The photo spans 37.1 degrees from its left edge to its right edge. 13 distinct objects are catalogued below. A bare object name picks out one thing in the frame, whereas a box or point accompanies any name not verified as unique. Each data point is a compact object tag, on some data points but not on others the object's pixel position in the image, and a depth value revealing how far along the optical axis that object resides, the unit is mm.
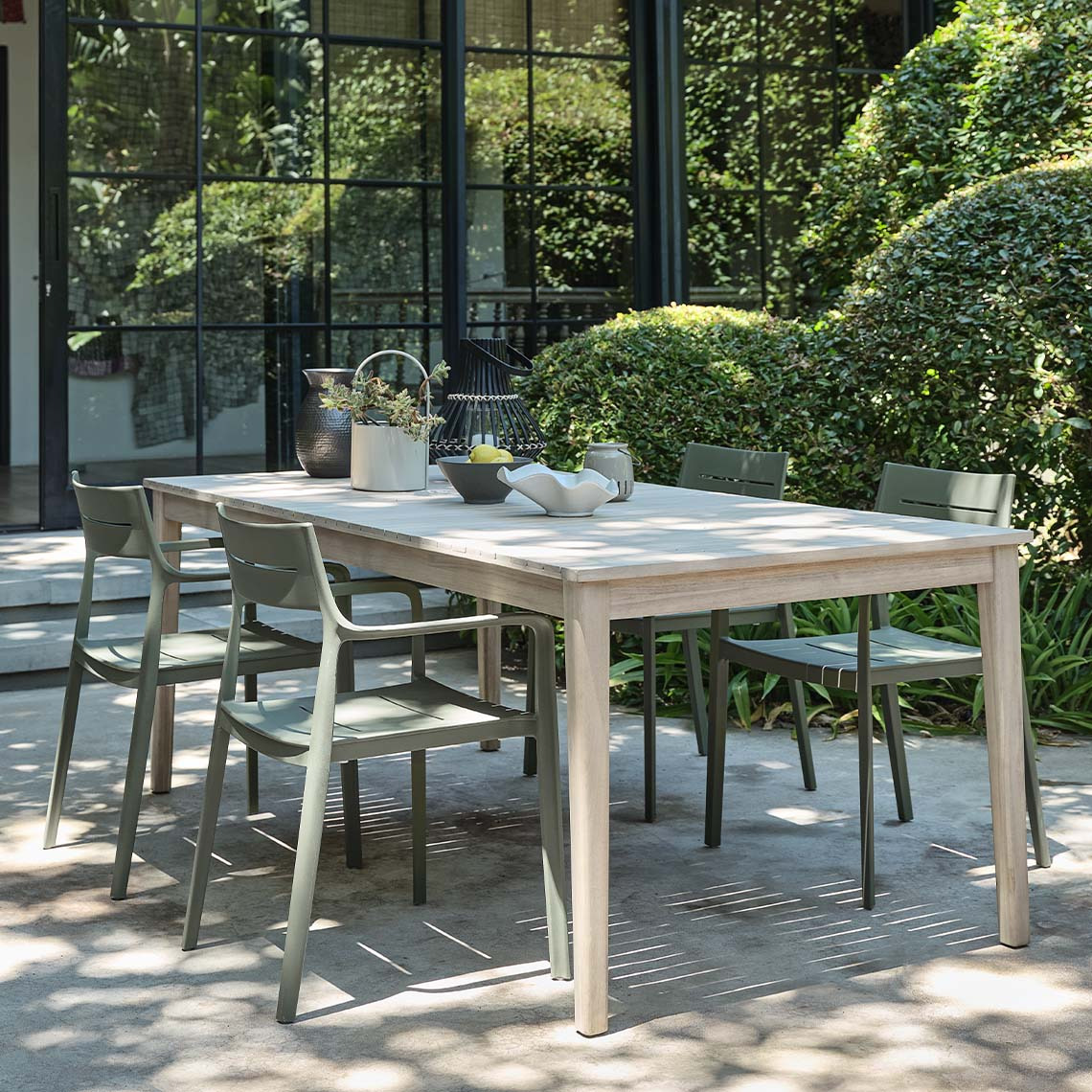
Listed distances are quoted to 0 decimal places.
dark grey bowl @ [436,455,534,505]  3686
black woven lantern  4152
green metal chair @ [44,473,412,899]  3523
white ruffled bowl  3428
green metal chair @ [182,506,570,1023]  2895
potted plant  3949
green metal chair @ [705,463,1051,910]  3465
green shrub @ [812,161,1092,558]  5188
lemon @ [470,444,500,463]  3713
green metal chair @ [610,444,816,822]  4105
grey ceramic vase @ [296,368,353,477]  4328
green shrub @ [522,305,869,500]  5590
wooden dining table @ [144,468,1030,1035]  2746
